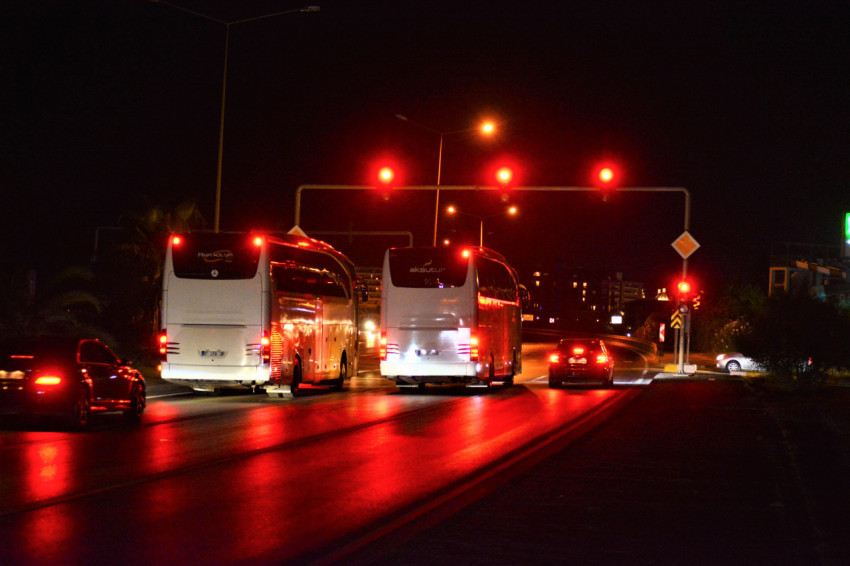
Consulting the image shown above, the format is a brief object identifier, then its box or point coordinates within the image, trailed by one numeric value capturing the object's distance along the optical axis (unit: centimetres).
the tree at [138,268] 4381
